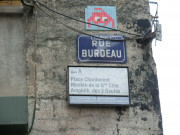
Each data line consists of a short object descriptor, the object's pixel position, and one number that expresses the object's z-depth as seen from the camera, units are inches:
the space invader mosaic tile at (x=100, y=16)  312.2
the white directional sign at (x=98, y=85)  289.0
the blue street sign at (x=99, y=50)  301.4
